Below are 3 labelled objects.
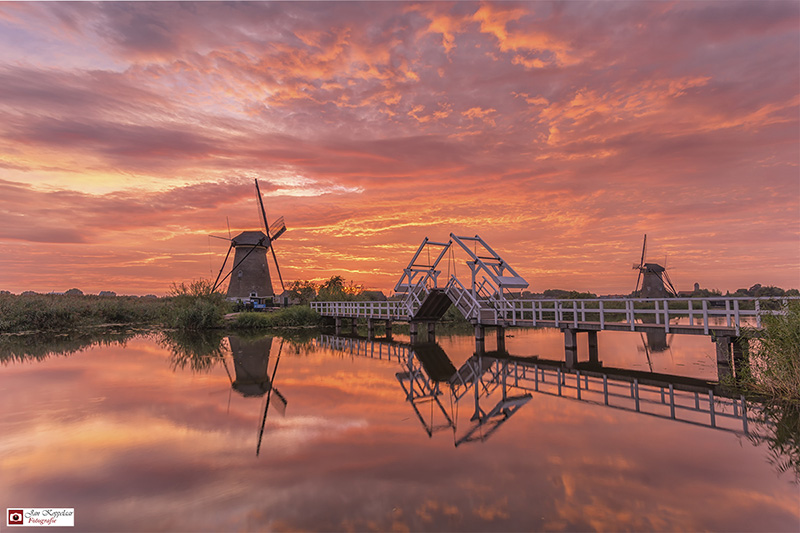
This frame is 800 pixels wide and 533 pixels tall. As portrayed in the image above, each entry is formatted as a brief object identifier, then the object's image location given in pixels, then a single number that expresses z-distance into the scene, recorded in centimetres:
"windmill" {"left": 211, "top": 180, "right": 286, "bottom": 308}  4806
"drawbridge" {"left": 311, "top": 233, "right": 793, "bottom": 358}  1476
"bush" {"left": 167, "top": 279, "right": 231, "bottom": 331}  3450
